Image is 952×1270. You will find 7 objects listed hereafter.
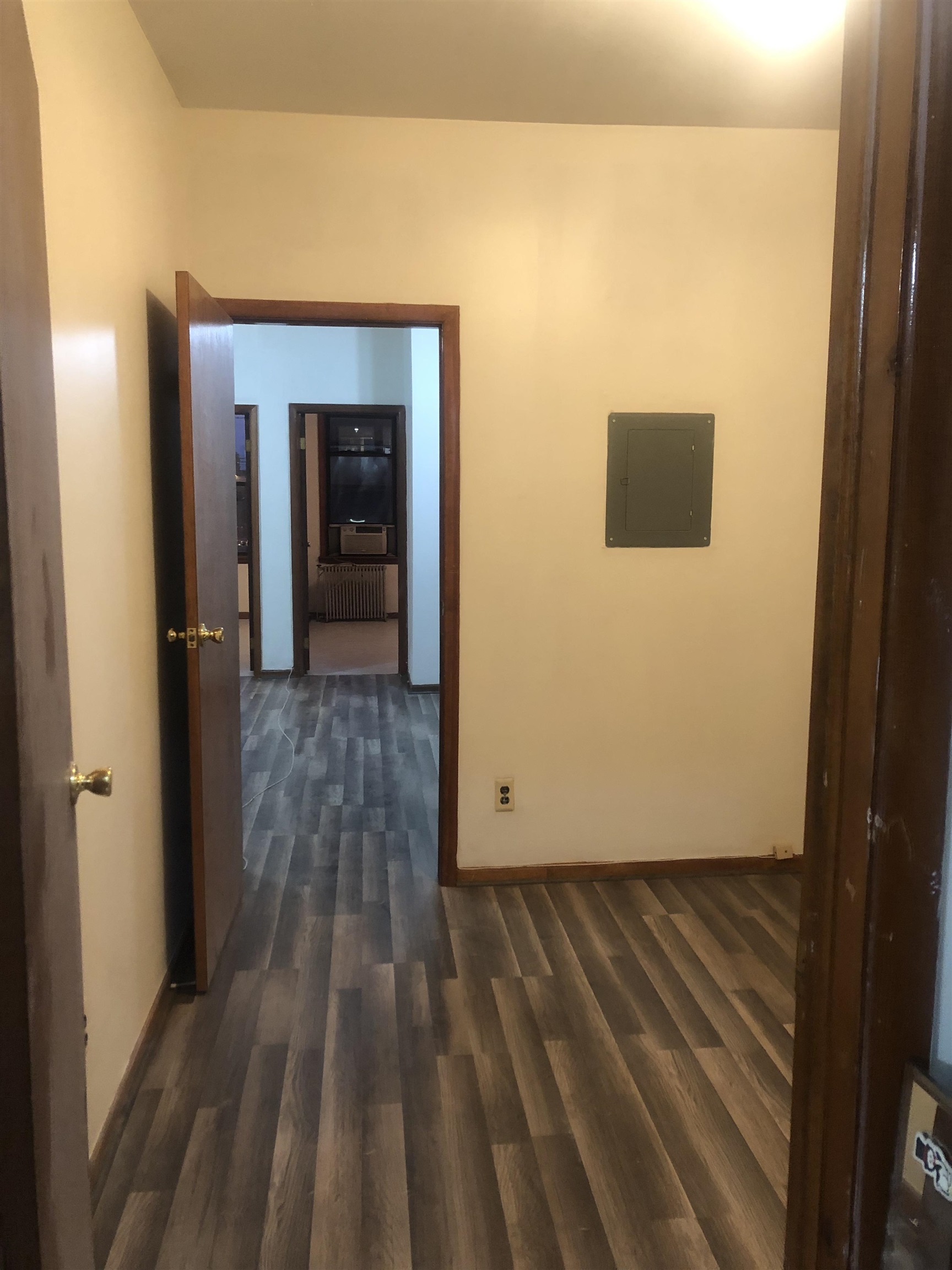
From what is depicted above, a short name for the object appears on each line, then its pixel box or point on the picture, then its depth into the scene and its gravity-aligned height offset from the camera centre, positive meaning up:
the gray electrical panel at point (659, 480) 3.01 +0.17
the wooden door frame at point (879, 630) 0.61 -0.07
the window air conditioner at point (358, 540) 9.08 -0.15
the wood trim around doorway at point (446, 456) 2.85 +0.24
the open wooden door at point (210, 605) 2.29 -0.24
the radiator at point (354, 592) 8.99 -0.70
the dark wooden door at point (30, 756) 0.91 -0.27
